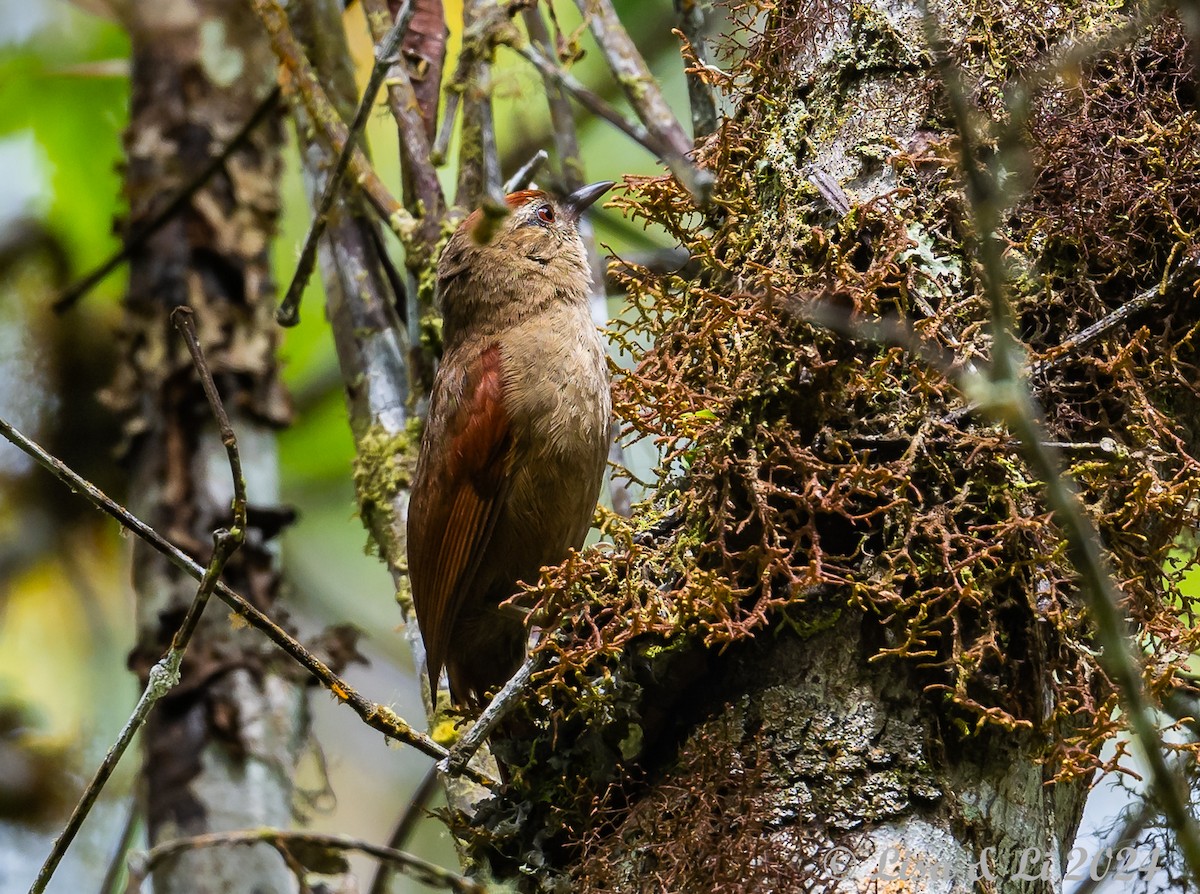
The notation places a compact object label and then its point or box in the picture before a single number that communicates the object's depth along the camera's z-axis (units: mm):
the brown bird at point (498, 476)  7113
